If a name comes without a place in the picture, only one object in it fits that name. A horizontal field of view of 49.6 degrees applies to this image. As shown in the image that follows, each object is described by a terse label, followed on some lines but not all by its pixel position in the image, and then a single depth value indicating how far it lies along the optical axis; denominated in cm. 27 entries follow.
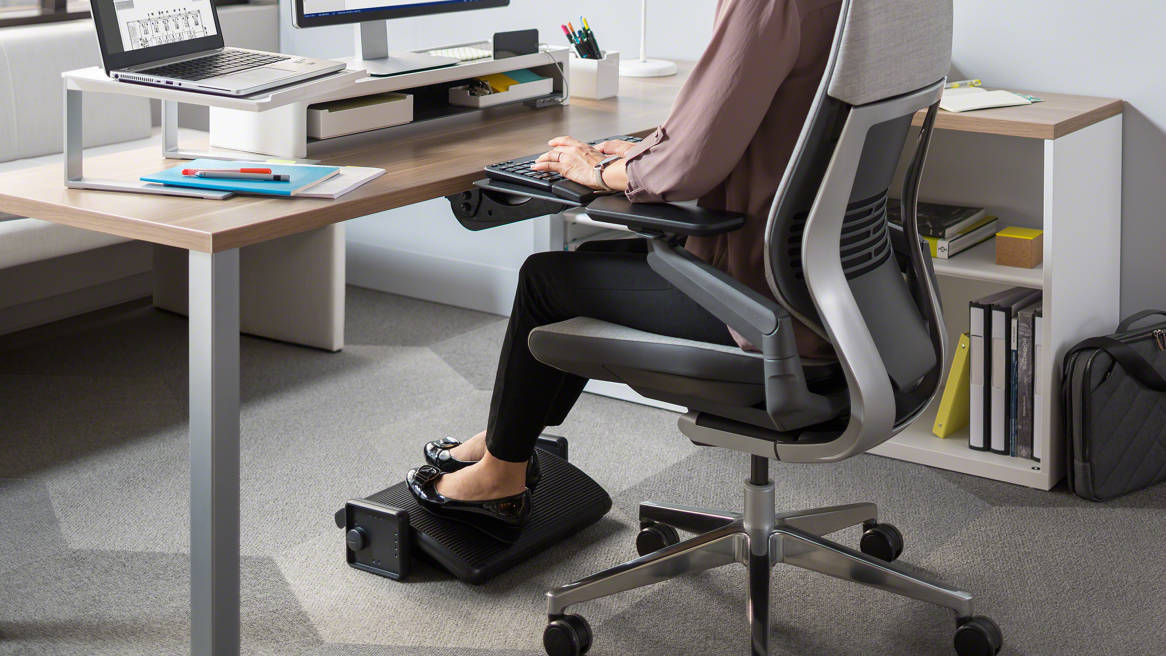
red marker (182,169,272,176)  176
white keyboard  238
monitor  213
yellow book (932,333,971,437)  270
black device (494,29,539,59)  244
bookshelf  245
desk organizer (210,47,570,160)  202
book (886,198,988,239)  265
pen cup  259
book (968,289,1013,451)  260
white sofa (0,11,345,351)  303
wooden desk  157
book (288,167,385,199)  171
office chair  157
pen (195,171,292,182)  174
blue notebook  171
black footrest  217
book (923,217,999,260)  263
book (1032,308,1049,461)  252
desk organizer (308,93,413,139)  205
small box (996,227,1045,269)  257
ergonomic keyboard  176
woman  157
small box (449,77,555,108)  237
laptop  181
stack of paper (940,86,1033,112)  252
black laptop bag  246
